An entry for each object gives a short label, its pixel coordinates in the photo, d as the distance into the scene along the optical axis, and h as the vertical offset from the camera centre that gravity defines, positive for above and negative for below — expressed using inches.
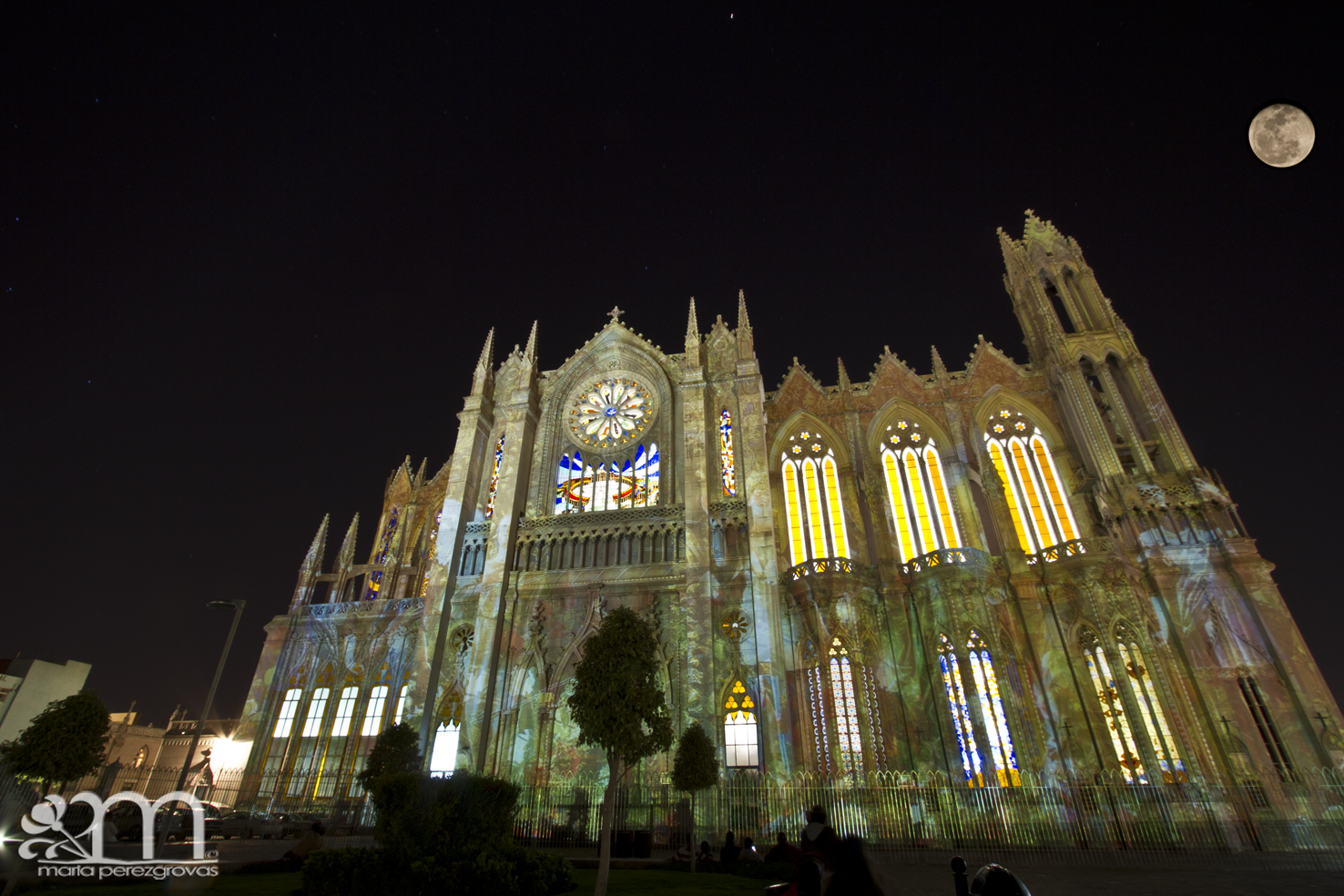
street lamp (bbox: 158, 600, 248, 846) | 794.2 +197.7
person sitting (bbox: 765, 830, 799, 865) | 561.3 -23.1
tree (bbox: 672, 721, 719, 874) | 796.6 +63.3
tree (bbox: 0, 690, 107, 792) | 538.0 +61.3
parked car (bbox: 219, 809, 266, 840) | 893.8 -1.1
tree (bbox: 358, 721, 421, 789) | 912.3 +88.6
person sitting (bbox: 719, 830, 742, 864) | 643.5 -26.2
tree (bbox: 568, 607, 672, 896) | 580.1 +102.7
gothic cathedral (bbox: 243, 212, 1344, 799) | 932.0 +357.9
